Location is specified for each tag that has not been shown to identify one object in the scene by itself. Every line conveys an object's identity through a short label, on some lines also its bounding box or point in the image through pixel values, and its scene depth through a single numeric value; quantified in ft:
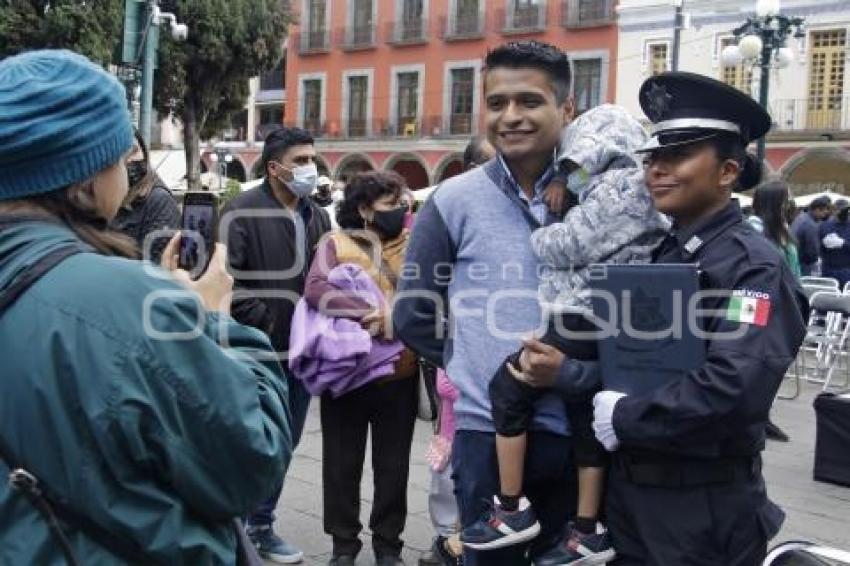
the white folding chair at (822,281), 37.11
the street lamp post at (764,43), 51.34
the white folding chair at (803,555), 6.93
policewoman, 7.39
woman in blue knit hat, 4.84
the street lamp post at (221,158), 99.97
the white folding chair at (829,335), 31.27
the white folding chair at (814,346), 33.43
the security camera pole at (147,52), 39.40
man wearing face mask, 15.12
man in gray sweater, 9.06
